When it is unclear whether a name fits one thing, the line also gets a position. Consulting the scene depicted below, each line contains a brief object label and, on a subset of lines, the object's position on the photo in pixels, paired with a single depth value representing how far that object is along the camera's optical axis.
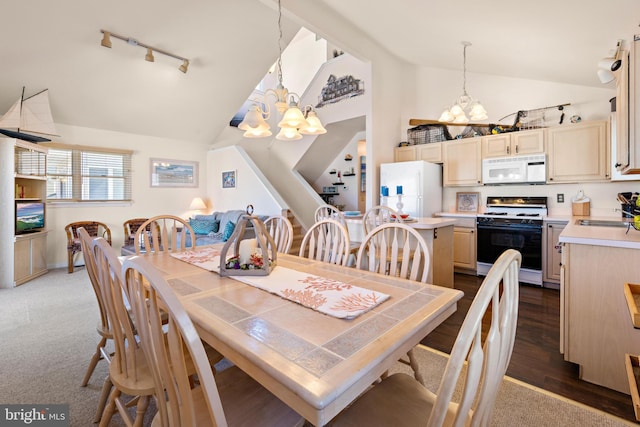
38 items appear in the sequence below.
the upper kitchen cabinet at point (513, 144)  3.80
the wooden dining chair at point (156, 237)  2.18
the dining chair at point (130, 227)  5.29
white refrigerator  4.21
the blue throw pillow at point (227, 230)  4.79
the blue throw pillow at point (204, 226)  5.41
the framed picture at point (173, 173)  5.90
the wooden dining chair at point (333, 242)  1.92
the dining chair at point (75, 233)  4.50
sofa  4.81
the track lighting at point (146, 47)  3.71
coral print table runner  1.08
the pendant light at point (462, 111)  3.57
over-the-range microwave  3.76
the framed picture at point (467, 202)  4.55
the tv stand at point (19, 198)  3.69
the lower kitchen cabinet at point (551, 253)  3.50
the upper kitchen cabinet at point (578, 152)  3.36
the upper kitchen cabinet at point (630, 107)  1.43
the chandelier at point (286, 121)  2.53
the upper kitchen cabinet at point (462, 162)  4.26
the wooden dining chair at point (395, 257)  1.49
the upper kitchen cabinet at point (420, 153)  4.62
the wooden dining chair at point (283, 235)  2.42
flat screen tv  3.91
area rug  1.47
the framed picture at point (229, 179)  6.02
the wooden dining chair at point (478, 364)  0.57
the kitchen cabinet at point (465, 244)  4.13
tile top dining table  0.69
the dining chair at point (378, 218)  2.90
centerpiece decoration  1.50
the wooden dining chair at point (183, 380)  0.65
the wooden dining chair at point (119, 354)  1.05
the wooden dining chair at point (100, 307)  1.43
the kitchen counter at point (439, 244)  2.98
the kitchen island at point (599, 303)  1.65
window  4.86
